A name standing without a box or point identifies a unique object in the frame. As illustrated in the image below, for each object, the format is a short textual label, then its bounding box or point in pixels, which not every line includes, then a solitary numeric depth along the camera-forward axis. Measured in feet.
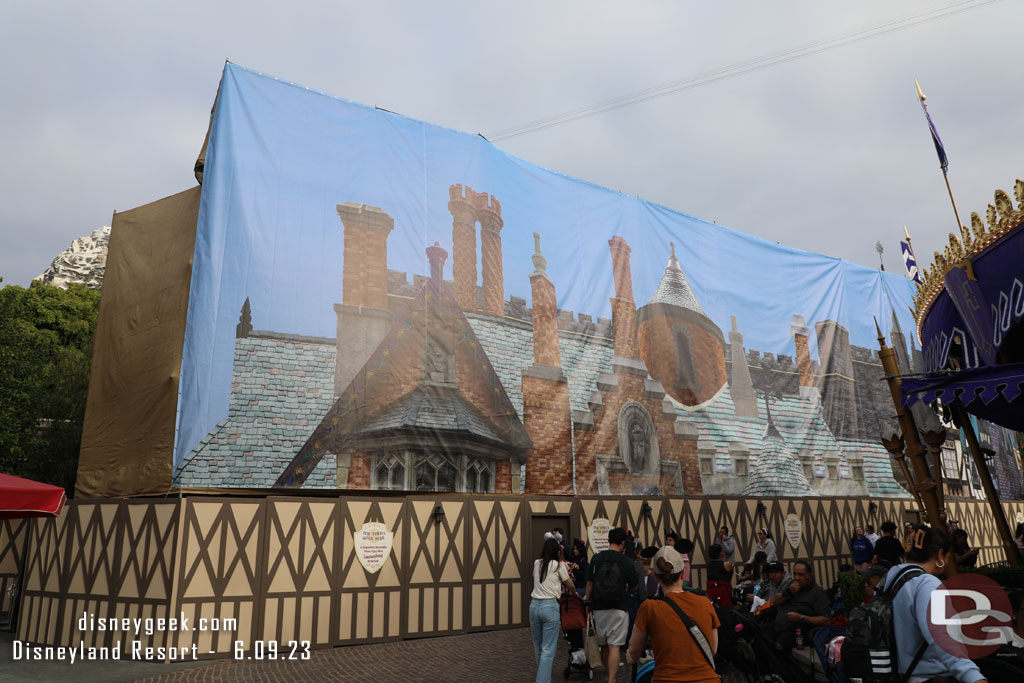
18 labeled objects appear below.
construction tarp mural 40.65
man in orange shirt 12.59
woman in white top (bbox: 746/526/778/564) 41.65
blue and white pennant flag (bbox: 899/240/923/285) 45.49
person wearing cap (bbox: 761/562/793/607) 26.02
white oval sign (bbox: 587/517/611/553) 50.65
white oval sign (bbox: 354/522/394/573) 39.81
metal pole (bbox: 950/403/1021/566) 33.63
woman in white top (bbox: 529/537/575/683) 23.02
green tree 69.46
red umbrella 20.66
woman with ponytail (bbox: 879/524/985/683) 11.49
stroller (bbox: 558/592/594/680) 26.40
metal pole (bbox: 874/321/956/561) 33.40
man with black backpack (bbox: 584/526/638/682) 22.13
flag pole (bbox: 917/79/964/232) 36.76
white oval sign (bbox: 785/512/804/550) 63.77
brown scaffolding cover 38.70
